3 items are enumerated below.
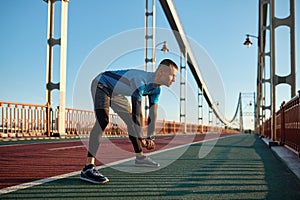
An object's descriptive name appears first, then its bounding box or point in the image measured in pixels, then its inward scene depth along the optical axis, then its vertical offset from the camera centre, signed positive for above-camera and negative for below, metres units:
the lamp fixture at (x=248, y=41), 19.73 +4.15
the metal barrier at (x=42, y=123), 12.91 -0.23
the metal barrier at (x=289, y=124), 5.63 -0.09
